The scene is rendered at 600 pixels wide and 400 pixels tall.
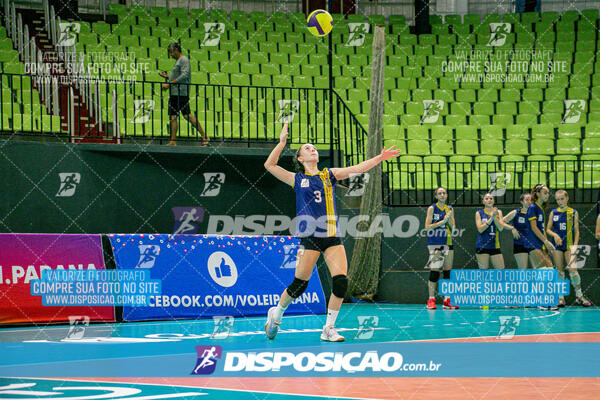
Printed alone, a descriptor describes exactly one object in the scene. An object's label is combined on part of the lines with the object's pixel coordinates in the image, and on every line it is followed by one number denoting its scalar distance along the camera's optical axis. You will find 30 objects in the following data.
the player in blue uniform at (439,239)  14.41
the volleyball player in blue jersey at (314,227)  8.74
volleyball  13.14
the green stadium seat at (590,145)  17.88
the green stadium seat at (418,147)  17.98
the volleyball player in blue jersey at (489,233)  14.95
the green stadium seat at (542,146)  18.02
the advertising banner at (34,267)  10.90
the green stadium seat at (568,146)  17.97
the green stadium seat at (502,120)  19.28
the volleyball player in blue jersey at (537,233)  14.72
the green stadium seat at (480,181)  16.88
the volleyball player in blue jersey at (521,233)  14.87
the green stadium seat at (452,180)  16.98
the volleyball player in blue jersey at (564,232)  15.00
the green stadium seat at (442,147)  17.98
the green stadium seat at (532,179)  16.92
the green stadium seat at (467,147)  18.12
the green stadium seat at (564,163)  17.05
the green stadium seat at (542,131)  18.55
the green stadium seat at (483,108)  19.70
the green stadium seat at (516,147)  18.02
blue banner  11.82
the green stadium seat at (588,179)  16.84
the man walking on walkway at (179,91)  14.55
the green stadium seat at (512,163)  16.95
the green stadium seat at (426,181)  16.89
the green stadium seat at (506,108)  19.67
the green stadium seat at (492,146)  18.11
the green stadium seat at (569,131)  18.52
